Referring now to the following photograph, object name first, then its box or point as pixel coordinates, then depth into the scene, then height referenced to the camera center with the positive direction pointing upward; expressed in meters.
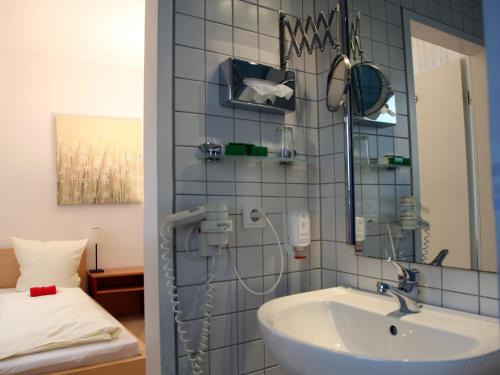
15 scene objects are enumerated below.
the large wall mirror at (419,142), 0.99 +0.19
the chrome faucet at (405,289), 1.07 -0.24
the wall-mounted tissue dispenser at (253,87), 1.30 +0.41
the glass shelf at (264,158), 1.26 +0.17
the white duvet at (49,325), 1.92 -0.62
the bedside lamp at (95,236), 3.59 -0.24
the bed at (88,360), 1.85 -0.75
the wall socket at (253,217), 1.35 -0.03
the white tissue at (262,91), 1.30 +0.40
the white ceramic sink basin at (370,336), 0.74 -0.31
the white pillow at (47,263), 3.16 -0.43
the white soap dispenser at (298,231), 1.36 -0.08
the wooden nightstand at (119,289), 3.56 -0.74
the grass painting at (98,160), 3.61 +0.49
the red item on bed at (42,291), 2.85 -0.59
